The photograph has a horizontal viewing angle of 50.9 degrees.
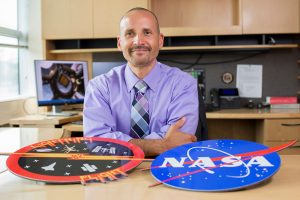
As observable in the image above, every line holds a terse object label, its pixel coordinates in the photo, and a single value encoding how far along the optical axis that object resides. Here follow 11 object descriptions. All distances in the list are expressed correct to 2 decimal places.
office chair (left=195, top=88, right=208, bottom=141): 1.53
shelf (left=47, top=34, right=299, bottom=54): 3.05
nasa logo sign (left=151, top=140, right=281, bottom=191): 0.65
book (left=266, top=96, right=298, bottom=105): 3.06
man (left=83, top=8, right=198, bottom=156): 1.38
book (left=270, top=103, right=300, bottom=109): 2.95
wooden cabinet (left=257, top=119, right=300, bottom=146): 2.65
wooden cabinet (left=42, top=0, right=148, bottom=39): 3.08
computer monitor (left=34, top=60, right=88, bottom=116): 2.79
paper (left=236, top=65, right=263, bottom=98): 3.30
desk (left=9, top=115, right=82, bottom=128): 2.63
